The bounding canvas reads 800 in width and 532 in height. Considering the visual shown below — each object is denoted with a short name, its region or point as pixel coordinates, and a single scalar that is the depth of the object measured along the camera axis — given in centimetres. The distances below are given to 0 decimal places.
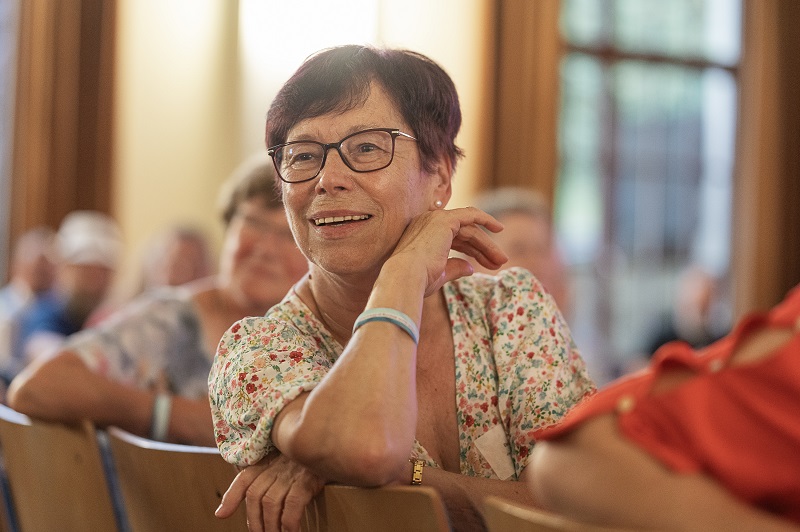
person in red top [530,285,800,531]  195
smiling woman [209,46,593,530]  320
